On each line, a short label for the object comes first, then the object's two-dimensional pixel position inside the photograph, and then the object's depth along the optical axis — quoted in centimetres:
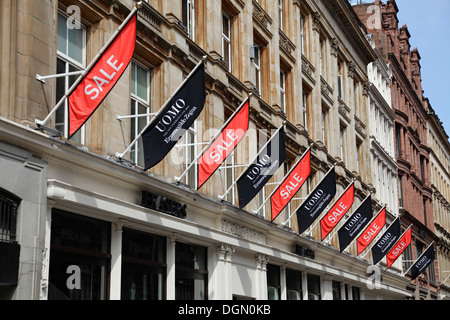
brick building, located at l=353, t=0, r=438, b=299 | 5784
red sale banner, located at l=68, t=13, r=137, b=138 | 1416
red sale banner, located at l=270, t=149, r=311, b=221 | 2359
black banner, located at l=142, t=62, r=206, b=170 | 1647
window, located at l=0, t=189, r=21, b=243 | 1336
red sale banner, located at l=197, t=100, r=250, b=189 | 1941
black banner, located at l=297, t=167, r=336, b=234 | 2588
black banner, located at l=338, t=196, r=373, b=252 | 3028
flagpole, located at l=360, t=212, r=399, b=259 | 3841
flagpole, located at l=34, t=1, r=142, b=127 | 1406
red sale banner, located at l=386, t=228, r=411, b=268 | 3647
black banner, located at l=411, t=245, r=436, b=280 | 4216
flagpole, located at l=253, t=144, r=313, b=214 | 2371
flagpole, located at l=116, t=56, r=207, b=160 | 1632
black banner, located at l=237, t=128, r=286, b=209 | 2127
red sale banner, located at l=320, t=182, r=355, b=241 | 2850
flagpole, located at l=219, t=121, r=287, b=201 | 2119
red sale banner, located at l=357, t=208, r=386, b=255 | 3282
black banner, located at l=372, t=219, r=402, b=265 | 3459
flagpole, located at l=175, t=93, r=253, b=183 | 1927
